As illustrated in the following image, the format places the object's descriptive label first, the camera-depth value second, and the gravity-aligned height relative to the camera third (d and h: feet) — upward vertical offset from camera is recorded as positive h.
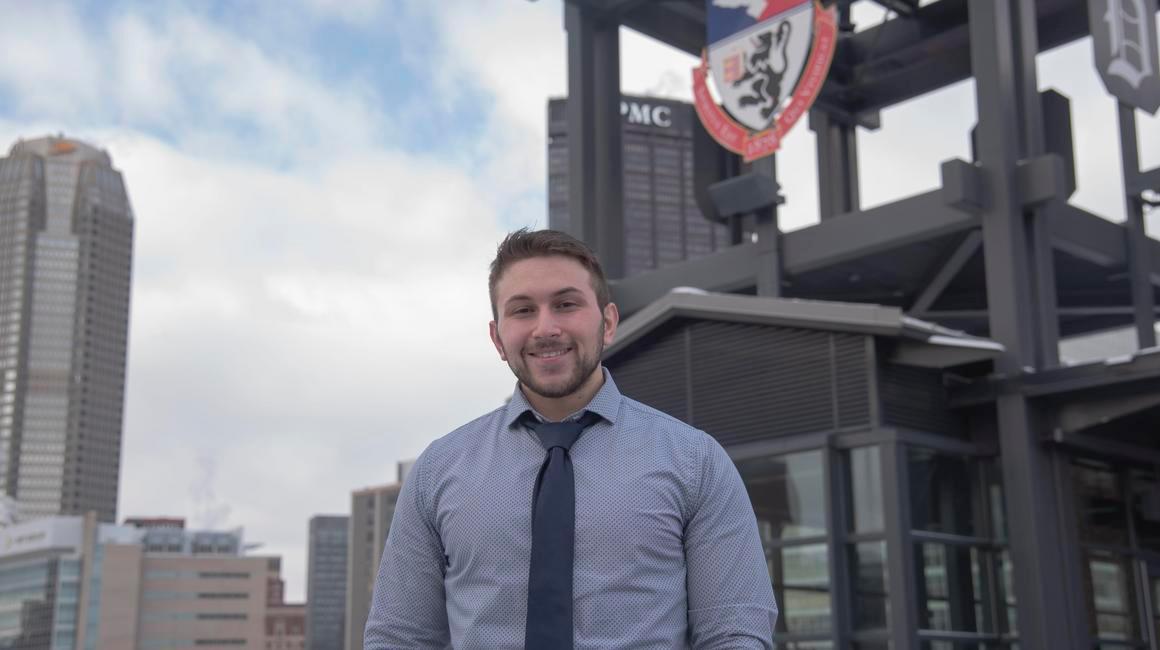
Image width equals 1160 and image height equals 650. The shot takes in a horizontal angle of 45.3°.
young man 9.02 +0.92
